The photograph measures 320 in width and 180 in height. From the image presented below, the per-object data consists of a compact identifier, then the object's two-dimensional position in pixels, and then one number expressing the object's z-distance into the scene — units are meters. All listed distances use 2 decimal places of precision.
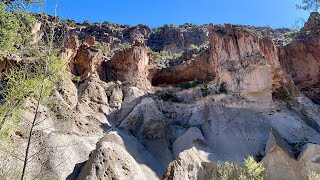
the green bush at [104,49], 29.01
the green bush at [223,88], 22.51
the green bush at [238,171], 11.99
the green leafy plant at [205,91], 22.97
